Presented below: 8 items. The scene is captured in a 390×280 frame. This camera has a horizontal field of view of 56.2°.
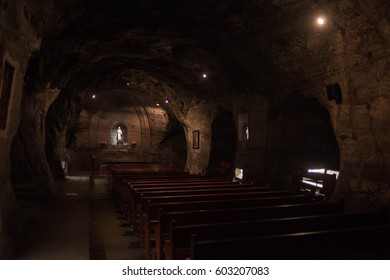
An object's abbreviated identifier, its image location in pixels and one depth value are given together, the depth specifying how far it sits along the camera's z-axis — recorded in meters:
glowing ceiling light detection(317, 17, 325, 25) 7.18
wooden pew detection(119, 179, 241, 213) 8.20
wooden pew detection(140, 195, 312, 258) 5.93
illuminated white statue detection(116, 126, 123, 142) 29.32
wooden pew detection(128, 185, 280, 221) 6.84
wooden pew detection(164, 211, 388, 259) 4.29
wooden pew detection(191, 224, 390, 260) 3.65
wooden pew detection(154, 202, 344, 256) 5.13
